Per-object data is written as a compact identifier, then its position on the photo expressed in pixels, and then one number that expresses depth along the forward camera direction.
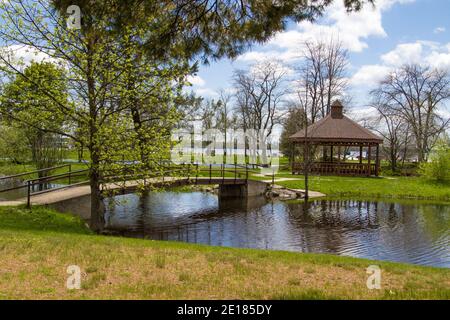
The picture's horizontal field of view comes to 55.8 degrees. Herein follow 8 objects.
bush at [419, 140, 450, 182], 27.36
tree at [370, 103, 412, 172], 38.56
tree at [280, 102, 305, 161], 42.31
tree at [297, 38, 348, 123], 40.31
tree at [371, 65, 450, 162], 39.31
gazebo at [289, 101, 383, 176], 31.75
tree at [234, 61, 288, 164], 44.88
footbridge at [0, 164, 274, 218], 13.22
